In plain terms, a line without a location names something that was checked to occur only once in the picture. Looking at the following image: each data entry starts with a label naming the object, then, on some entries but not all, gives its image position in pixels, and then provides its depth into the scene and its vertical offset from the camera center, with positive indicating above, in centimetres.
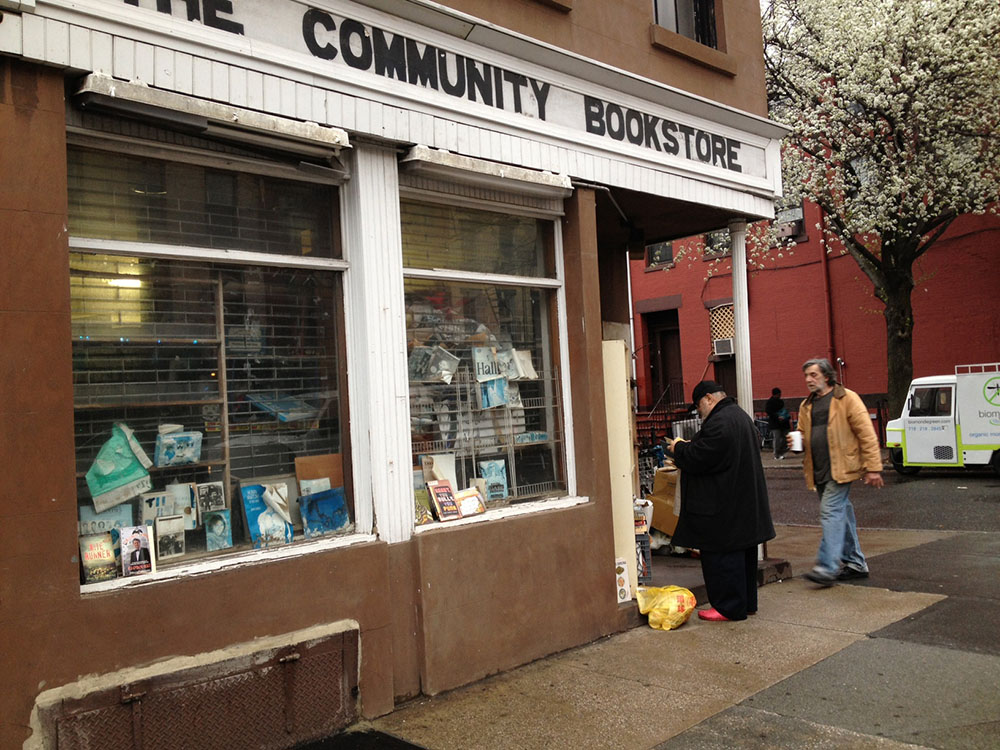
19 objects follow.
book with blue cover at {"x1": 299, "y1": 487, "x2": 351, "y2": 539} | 511 -53
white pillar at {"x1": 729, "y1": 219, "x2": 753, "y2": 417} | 840 +79
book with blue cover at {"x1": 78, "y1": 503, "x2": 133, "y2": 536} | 422 -42
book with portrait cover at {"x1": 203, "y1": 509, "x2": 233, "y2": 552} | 470 -56
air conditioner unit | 2545 +151
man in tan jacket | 737 -55
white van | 1598 -69
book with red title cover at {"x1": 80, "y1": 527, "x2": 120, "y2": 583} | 414 -59
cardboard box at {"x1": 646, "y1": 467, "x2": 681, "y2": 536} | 892 -98
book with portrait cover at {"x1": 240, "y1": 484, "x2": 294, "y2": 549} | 486 -55
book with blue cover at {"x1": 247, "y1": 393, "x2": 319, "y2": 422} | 499 +9
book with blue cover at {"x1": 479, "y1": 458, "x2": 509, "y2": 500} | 620 -46
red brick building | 2086 +217
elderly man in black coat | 655 -80
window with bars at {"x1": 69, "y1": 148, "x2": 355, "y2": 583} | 433 +31
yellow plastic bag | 651 -151
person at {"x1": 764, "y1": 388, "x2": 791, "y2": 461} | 2241 -64
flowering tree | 1762 +562
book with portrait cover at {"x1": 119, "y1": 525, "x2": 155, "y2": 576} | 427 -59
